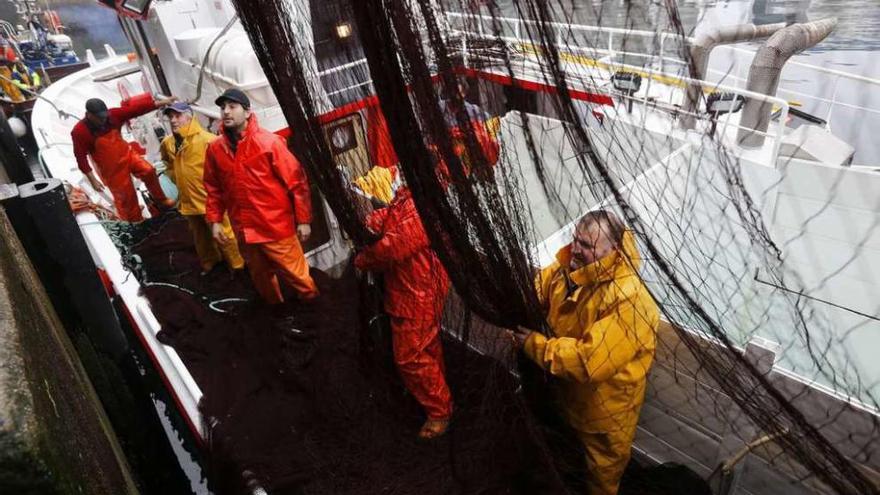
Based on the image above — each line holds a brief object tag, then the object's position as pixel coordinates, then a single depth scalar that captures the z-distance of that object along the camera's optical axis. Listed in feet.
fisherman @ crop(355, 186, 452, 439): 7.53
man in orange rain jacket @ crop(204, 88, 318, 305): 11.44
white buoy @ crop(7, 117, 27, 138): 27.78
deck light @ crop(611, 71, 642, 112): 4.96
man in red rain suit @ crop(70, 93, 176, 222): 17.30
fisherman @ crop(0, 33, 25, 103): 44.19
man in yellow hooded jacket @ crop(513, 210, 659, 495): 6.33
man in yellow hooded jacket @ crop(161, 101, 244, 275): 14.25
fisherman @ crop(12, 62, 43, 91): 49.98
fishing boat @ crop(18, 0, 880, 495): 4.64
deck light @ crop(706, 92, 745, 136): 5.58
